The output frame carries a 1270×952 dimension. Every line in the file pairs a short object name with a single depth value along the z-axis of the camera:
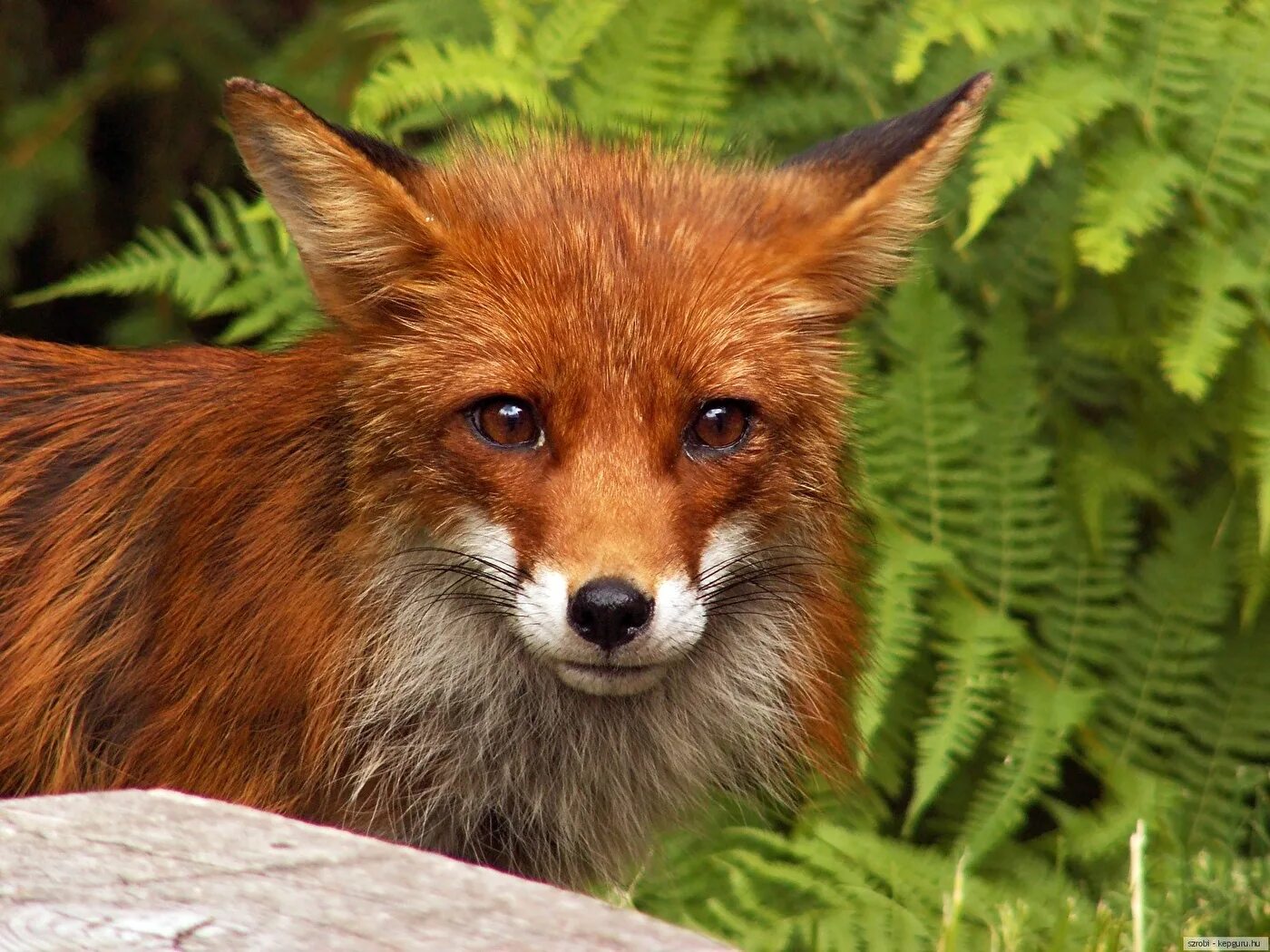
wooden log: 4.25
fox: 6.66
